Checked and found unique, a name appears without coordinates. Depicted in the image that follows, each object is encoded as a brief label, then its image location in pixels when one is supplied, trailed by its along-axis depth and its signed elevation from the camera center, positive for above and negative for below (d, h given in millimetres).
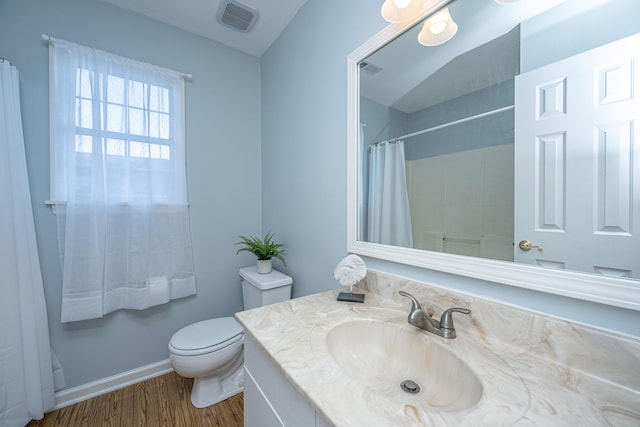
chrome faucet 720 -350
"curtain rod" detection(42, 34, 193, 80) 1323 +964
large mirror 534 +192
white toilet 1312 -779
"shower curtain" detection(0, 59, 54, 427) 1180 -365
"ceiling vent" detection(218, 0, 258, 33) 1525 +1319
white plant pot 1693 -394
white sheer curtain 1383 +182
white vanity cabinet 564 -523
